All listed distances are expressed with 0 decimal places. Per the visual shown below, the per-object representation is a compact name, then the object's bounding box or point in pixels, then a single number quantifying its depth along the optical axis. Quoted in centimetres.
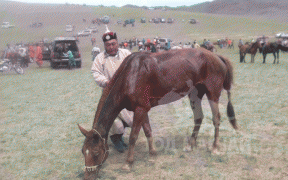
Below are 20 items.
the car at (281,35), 3745
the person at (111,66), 415
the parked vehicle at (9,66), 1683
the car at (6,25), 5222
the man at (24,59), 1907
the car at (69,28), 5065
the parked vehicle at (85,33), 4603
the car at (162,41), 3030
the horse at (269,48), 1820
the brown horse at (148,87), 340
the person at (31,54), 2272
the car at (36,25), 5448
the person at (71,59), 1817
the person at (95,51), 1992
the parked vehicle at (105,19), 5764
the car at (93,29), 4858
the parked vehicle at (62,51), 1844
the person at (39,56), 2112
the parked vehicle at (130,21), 5678
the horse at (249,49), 1886
